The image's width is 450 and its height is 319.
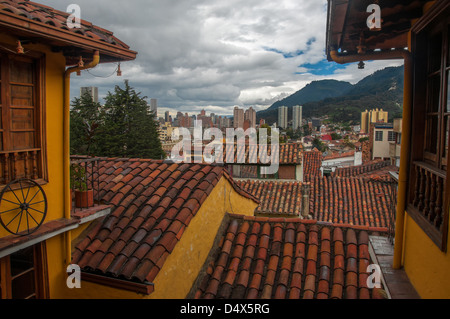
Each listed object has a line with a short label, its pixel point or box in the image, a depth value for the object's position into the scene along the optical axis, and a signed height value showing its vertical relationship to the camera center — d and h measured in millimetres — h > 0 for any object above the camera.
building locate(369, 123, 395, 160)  30969 +73
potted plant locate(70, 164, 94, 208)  4534 -789
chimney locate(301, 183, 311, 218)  13288 -2856
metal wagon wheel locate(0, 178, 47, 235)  3305 -821
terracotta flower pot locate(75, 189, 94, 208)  4535 -952
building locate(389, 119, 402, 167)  21141 -661
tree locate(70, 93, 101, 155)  22219 +1514
